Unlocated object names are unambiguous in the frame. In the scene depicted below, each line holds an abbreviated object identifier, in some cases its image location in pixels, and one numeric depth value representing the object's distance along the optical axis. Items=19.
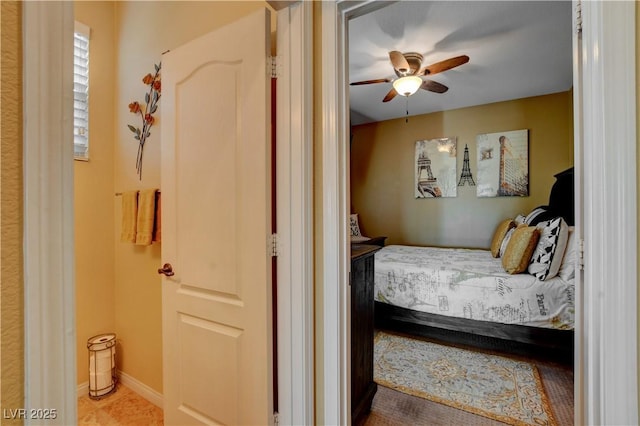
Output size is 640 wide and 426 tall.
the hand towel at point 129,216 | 1.93
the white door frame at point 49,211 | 0.43
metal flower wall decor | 1.94
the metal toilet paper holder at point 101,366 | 2.08
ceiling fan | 2.57
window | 2.08
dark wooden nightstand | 1.74
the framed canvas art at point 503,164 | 4.08
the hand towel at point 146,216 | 1.85
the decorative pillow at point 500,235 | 3.48
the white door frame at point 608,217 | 0.83
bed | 2.33
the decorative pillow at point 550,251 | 2.38
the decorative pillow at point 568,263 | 2.33
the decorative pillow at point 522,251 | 2.54
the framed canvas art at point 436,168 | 4.55
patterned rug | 1.97
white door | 1.32
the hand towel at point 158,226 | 1.86
